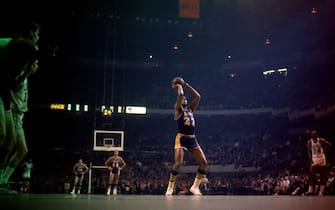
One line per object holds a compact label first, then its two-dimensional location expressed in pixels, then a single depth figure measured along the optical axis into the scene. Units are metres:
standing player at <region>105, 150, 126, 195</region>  13.60
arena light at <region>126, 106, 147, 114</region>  25.25
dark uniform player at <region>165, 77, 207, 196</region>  7.99
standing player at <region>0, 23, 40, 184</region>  4.02
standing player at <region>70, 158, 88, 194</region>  14.89
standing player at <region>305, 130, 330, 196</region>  10.75
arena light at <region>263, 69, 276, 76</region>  27.80
